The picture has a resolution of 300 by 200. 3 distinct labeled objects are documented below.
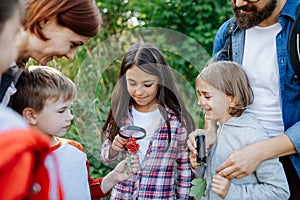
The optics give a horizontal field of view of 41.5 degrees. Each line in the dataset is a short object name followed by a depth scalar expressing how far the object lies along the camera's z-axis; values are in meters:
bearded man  1.67
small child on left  1.48
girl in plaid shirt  1.70
